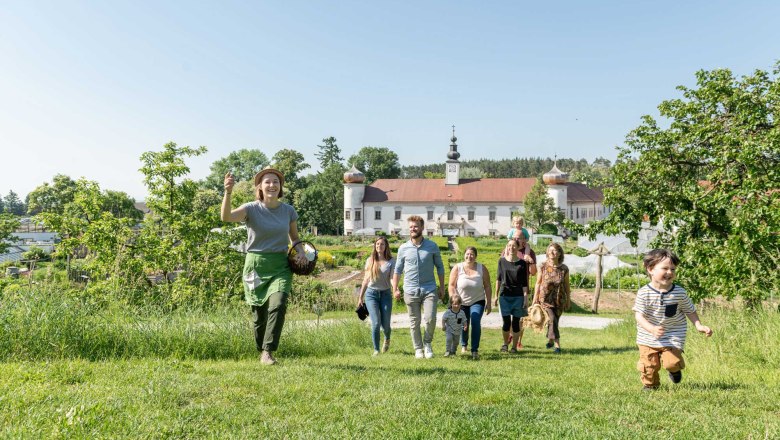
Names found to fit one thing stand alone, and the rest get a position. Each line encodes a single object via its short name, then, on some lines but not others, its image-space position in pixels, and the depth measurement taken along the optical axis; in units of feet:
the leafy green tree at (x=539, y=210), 178.91
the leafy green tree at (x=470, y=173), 340.59
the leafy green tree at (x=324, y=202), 208.64
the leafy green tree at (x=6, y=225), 71.87
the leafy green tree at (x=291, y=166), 225.43
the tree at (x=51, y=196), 188.55
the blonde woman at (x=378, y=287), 23.76
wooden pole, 55.06
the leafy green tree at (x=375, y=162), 274.57
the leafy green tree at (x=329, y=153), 313.73
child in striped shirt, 14.47
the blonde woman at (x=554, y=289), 25.44
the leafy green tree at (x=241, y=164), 256.93
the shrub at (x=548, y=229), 178.81
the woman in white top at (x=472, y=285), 23.91
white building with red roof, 206.08
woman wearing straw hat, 16.69
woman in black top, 24.75
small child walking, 23.52
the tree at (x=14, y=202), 362.14
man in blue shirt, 22.66
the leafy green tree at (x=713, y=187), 25.96
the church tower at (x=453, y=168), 219.82
